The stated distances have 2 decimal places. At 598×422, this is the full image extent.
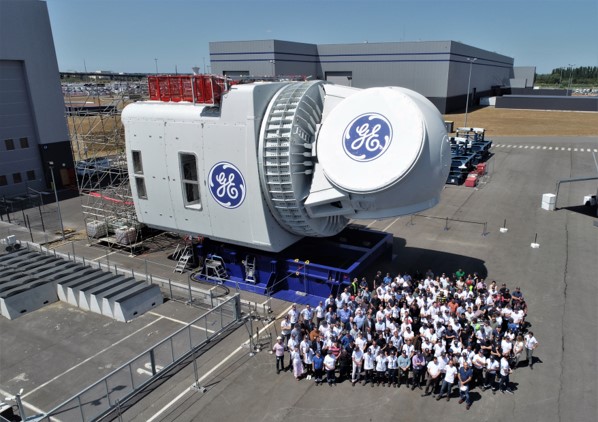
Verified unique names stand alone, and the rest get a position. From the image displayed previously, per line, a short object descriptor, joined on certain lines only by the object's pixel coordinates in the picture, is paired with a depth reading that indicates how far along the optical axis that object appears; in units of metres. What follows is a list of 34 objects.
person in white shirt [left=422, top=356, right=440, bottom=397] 10.96
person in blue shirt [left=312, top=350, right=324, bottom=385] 11.59
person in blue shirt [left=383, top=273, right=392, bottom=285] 15.24
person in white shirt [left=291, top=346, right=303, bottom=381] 11.80
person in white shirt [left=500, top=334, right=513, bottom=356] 11.39
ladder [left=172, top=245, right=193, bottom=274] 19.02
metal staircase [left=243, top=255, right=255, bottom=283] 17.14
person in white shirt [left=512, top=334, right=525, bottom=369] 11.45
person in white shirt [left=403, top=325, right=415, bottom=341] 11.98
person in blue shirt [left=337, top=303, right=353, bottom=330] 13.37
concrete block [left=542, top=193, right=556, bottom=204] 26.17
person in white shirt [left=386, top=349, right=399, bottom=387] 11.27
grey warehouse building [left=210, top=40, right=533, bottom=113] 70.31
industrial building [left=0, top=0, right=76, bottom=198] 30.12
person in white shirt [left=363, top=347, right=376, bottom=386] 11.37
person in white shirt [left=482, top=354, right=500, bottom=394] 10.92
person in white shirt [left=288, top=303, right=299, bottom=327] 12.78
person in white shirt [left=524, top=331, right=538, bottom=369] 11.86
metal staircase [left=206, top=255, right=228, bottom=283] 17.86
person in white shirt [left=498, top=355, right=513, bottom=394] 10.90
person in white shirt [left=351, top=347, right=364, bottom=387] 11.46
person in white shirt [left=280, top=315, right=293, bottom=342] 12.56
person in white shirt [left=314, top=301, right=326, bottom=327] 13.51
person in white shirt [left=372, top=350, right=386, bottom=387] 11.30
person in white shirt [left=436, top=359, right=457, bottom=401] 10.75
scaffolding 21.36
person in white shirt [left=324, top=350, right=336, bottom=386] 11.42
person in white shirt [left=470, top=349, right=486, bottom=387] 11.02
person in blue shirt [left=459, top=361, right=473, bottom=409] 10.63
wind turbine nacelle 13.11
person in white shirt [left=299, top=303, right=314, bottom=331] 13.37
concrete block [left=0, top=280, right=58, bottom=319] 15.79
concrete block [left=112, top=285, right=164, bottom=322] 15.38
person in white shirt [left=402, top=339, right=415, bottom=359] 11.34
